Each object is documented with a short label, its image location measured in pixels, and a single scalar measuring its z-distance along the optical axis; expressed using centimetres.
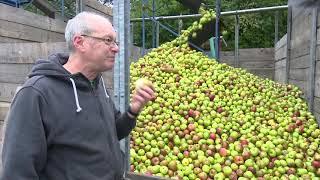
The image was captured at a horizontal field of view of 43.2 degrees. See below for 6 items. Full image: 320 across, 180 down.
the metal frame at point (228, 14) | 879
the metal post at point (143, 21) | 924
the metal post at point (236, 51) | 1056
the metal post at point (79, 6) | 545
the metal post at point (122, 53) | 258
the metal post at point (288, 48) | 761
